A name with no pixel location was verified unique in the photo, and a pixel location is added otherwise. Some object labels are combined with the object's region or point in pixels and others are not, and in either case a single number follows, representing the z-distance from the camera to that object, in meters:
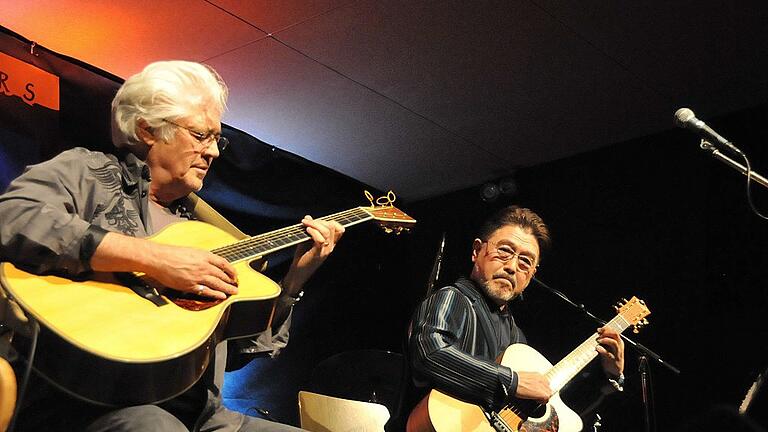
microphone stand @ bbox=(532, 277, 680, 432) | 3.78
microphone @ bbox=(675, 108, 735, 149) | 2.80
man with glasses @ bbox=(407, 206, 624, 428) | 3.11
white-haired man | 1.94
